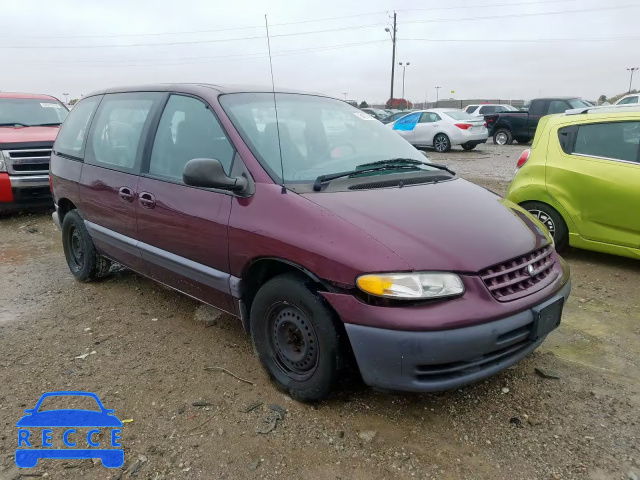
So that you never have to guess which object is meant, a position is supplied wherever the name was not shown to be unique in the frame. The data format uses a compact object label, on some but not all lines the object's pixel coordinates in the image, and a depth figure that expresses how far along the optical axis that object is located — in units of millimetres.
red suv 7004
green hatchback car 4594
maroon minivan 2303
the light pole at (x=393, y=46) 41188
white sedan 15945
